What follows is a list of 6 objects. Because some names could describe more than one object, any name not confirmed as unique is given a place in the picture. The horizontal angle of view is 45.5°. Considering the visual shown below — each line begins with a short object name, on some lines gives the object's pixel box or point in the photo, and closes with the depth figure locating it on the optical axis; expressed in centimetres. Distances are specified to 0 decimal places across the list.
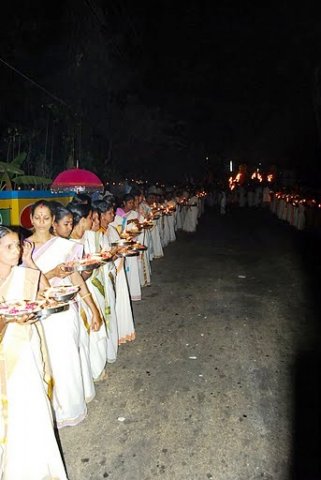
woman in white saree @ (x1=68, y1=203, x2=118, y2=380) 402
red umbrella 795
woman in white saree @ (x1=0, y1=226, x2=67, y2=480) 251
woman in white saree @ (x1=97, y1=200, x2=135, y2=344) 517
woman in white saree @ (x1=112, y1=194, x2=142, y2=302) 701
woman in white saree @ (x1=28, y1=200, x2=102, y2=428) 328
